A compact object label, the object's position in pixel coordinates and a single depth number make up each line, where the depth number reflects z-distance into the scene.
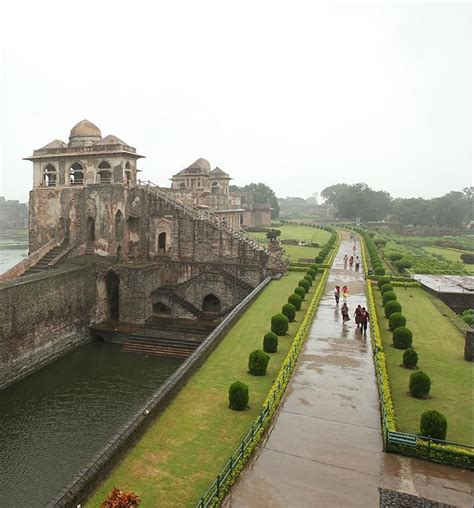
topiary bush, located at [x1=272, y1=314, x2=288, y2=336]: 20.94
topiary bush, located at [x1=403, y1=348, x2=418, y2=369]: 17.16
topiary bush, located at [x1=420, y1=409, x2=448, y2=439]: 11.64
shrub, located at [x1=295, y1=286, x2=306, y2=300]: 26.51
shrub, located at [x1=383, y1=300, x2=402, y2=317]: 23.19
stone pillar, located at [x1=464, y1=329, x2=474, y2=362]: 18.44
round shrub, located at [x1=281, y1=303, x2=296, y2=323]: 22.73
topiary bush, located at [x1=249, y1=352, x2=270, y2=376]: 16.67
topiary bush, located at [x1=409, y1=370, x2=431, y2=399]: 14.59
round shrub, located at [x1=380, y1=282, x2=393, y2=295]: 27.31
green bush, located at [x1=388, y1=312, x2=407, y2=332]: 20.97
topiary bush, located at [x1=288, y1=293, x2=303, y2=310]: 24.74
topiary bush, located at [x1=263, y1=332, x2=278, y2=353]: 18.91
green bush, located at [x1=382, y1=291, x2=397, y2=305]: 25.02
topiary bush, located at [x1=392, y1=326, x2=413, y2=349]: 19.30
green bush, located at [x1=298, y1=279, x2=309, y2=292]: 28.55
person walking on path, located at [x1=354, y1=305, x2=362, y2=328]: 20.97
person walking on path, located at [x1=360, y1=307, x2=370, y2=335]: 20.75
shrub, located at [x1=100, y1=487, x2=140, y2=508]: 7.86
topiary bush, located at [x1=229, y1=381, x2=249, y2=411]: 13.98
